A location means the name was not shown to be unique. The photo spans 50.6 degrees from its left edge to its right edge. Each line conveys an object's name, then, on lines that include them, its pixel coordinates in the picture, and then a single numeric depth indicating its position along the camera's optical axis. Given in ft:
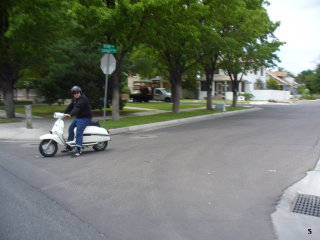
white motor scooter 29.17
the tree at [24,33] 51.96
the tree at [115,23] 44.75
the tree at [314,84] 194.94
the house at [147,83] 191.72
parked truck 133.18
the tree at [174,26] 48.83
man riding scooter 29.17
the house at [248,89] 176.65
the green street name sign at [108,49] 44.93
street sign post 46.44
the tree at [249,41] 74.02
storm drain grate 16.52
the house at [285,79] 224.12
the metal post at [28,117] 46.55
